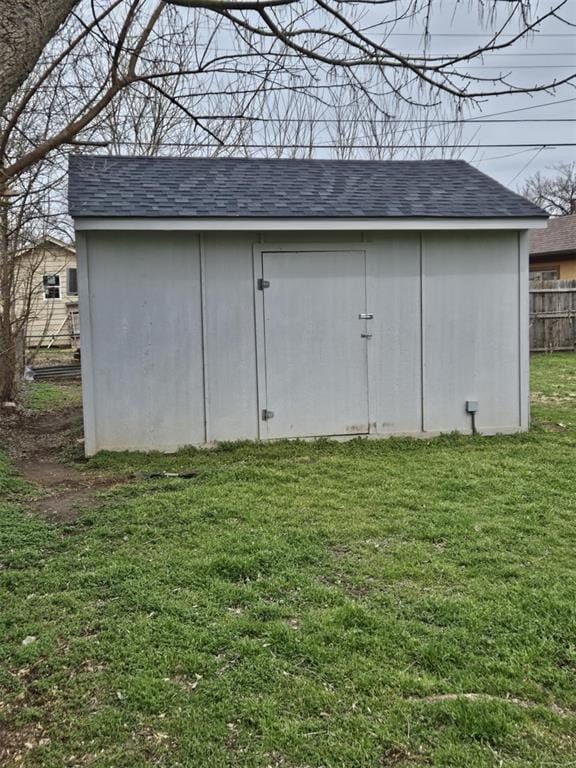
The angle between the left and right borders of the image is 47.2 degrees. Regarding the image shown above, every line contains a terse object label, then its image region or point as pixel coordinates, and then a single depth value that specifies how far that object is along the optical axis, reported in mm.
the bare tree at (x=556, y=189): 36594
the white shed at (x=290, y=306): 6211
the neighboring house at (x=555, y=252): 20125
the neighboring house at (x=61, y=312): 19109
